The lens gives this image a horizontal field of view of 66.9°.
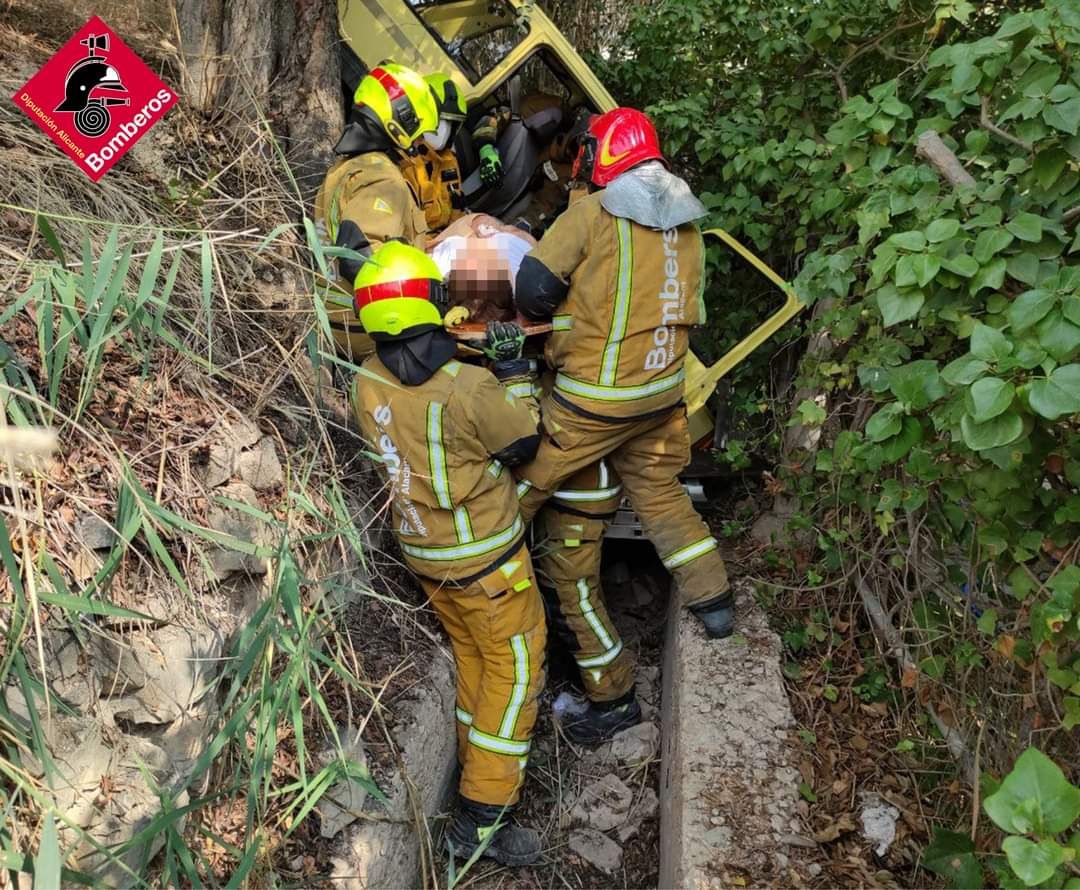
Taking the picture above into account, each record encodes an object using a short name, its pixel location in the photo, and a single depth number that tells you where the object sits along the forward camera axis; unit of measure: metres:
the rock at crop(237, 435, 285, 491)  2.73
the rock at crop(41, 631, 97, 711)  1.94
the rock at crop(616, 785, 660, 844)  3.47
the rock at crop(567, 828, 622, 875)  3.36
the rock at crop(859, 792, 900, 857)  2.59
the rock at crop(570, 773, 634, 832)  3.53
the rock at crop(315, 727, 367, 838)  2.56
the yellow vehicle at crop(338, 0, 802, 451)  3.97
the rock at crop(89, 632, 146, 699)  2.05
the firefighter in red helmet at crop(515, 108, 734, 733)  3.37
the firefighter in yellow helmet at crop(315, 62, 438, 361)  3.43
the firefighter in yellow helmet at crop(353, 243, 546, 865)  2.90
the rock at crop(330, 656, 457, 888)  2.58
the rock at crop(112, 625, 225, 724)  2.14
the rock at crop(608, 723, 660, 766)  3.79
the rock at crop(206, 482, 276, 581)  2.47
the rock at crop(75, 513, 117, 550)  2.12
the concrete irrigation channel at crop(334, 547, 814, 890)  2.59
